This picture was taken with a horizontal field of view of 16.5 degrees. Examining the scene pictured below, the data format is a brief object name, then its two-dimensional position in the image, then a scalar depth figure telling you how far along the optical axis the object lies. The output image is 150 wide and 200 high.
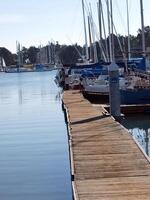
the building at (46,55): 138.50
